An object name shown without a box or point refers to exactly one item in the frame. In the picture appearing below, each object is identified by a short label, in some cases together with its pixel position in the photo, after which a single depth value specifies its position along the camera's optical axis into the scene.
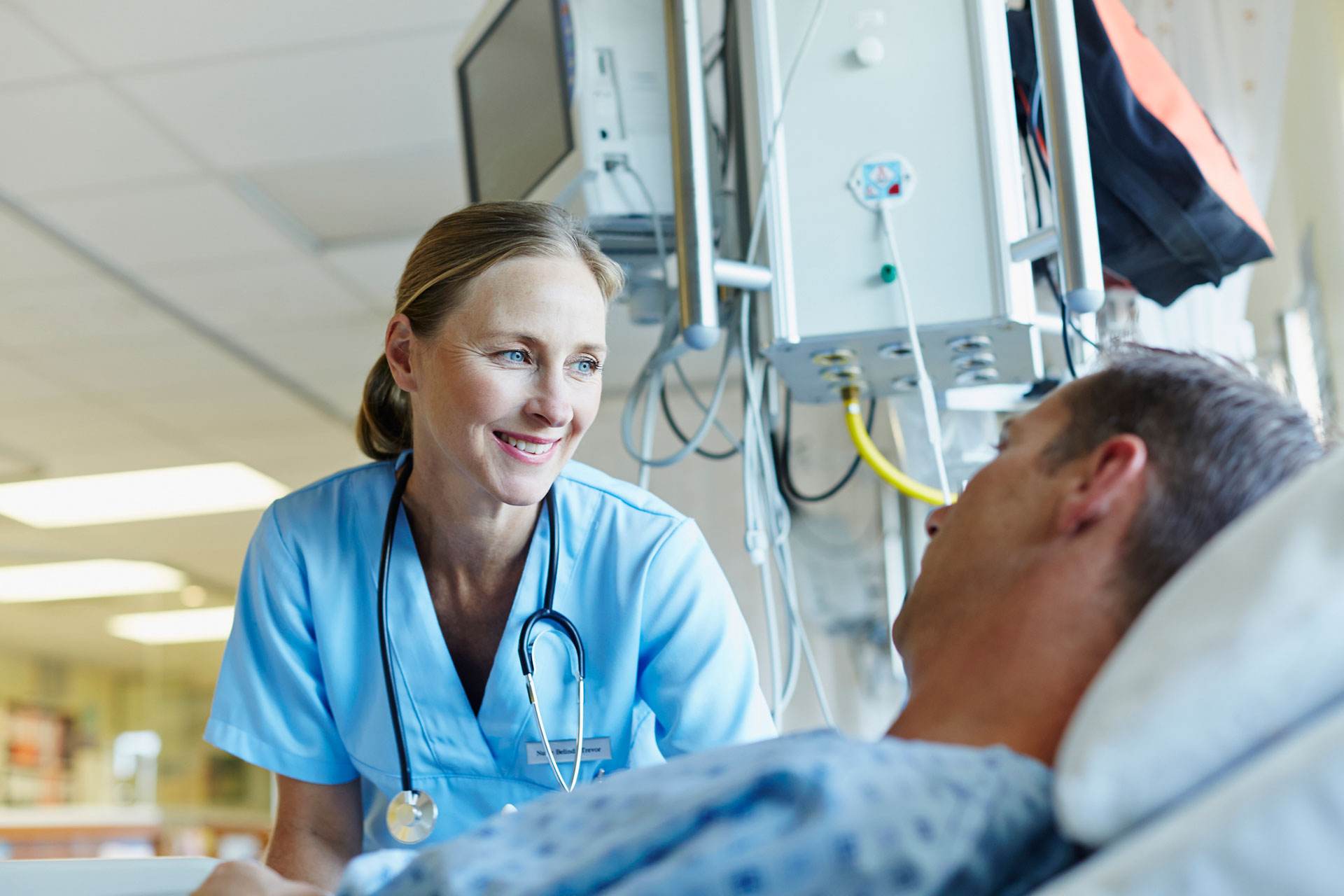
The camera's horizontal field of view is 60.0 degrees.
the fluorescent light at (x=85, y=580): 6.42
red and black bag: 1.46
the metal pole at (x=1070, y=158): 1.16
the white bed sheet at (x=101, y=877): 0.89
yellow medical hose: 1.52
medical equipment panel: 1.40
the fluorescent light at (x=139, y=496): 5.18
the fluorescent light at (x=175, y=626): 7.67
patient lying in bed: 0.51
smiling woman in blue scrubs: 1.19
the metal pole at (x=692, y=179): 1.29
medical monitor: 1.93
